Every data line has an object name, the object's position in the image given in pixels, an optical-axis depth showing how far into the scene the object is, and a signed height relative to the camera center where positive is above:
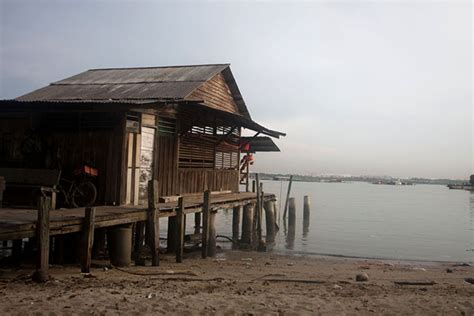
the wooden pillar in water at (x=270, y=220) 22.60 -2.33
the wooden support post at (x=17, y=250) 11.80 -2.35
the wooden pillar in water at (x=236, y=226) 18.56 -2.28
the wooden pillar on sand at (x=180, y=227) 12.13 -1.52
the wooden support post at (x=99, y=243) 11.62 -1.99
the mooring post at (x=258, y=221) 18.91 -2.00
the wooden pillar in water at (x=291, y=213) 26.45 -2.26
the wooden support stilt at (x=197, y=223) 19.38 -2.24
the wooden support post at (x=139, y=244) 11.26 -1.97
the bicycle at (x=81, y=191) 11.50 -0.58
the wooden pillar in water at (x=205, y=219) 13.52 -1.43
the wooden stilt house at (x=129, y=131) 11.73 +1.18
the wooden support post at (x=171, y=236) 14.60 -2.16
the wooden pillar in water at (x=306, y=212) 28.56 -2.35
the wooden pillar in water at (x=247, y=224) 18.47 -2.14
